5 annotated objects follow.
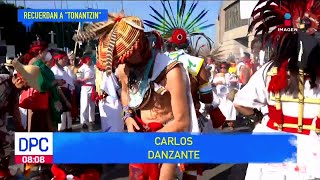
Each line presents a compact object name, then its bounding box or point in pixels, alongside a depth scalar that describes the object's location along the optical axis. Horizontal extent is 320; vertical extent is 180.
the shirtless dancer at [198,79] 3.55
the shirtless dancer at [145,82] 2.27
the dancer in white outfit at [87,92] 8.42
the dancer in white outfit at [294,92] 2.25
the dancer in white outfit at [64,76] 6.26
